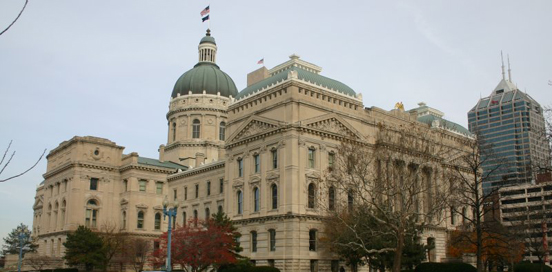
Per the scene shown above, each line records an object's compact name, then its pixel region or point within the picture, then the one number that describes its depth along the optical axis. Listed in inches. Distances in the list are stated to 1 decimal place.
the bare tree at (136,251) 2933.1
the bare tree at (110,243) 2733.8
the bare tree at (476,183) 1635.1
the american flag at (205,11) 4215.1
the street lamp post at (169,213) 1385.3
